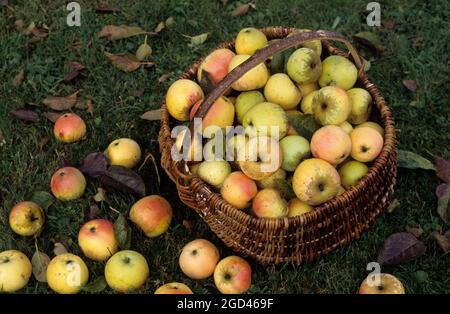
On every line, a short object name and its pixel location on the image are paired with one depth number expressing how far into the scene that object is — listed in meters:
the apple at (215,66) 3.03
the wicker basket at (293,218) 2.48
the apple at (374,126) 2.79
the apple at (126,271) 2.61
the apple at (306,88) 2.97
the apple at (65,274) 2.62
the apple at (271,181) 2.69
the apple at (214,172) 2.64
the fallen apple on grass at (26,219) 2.84
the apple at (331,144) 2.60
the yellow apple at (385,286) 2.45
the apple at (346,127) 2.78
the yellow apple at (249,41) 3.04
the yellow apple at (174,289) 2.52
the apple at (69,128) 3.29
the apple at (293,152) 2.68
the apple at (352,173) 2.68
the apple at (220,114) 2.83
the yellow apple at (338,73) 2.90
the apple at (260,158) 2.56
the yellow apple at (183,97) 2.93
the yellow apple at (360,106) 2.85
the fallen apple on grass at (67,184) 2.97
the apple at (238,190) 2.57
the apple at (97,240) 2.73
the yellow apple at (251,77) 2.88
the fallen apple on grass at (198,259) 2.66
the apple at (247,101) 2.93
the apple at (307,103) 2.91
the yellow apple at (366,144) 2.67
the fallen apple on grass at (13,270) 2.63
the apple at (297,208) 2.59
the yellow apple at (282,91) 2.87
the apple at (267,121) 2.72
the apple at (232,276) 2.60
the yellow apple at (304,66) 2.85
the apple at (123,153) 3.11
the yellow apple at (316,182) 2.51
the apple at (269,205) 2.53
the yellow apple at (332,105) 2.70
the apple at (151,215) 2.82
